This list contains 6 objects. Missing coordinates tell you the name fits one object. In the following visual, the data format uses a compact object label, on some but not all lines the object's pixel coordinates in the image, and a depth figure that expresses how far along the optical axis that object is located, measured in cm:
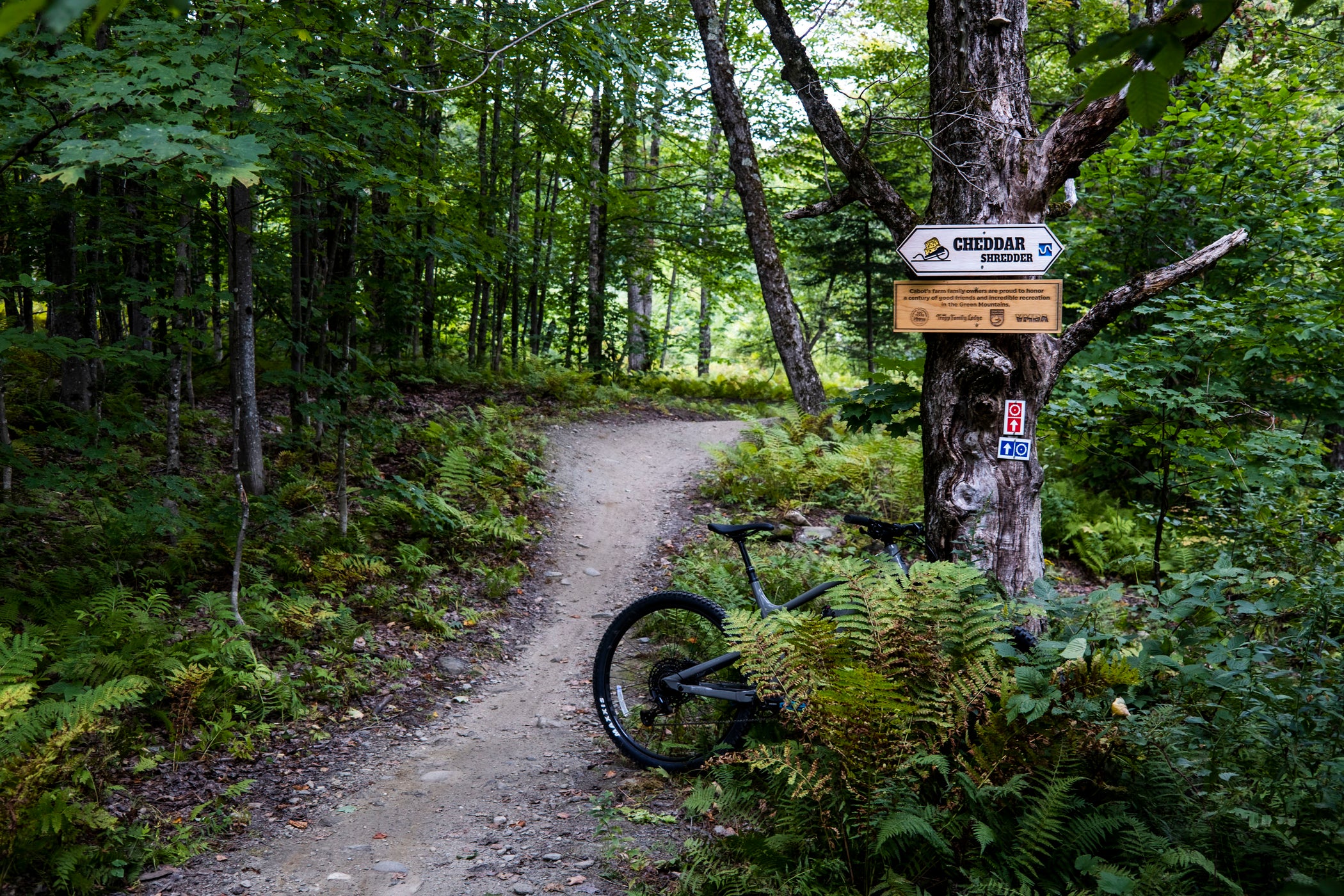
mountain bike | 425
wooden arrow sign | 412
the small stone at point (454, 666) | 595
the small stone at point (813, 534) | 777
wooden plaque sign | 413
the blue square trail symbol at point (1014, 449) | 423
